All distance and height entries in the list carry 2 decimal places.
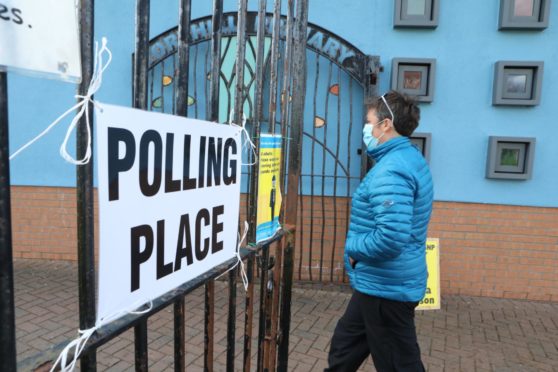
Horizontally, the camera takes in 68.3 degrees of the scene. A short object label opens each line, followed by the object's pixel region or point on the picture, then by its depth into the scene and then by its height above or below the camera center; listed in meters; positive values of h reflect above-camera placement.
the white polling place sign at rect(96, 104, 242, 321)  0.92 -0.15
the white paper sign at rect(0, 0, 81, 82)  0.69 +0.19
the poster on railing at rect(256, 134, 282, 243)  1.89 -0.17
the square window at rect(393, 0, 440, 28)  4.37 +1.53
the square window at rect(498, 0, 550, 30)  4.23 +1.53
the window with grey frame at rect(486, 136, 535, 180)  4.38 +0.02
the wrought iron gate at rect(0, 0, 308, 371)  0.76 -0.20
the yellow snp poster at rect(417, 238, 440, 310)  4.12 -1.26
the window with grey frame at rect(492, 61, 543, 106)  4.31 +0.81
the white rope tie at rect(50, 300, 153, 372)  0.84 -0.43
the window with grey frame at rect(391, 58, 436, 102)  4.43 +0.86
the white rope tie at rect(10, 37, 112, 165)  0.85 +0.09
